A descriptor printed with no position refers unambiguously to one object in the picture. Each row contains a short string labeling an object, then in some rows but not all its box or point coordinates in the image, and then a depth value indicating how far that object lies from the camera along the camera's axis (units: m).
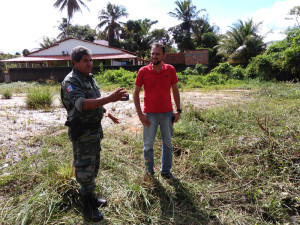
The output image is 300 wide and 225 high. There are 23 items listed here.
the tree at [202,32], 29.09
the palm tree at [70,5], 29.70
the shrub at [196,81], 15.18
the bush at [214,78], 16.94
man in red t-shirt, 2.62
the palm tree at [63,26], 37.94
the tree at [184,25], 29.38
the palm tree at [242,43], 23.72
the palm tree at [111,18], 31.70
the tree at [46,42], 35.22
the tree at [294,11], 25.98
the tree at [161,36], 31.84
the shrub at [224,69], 18.89
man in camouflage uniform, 1.93
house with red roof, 23.50
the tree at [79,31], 35.94
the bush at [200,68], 20.53
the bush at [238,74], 18.34
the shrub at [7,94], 9.94
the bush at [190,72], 19.63
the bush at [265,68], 15.85
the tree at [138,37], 30.98
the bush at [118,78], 15.34
